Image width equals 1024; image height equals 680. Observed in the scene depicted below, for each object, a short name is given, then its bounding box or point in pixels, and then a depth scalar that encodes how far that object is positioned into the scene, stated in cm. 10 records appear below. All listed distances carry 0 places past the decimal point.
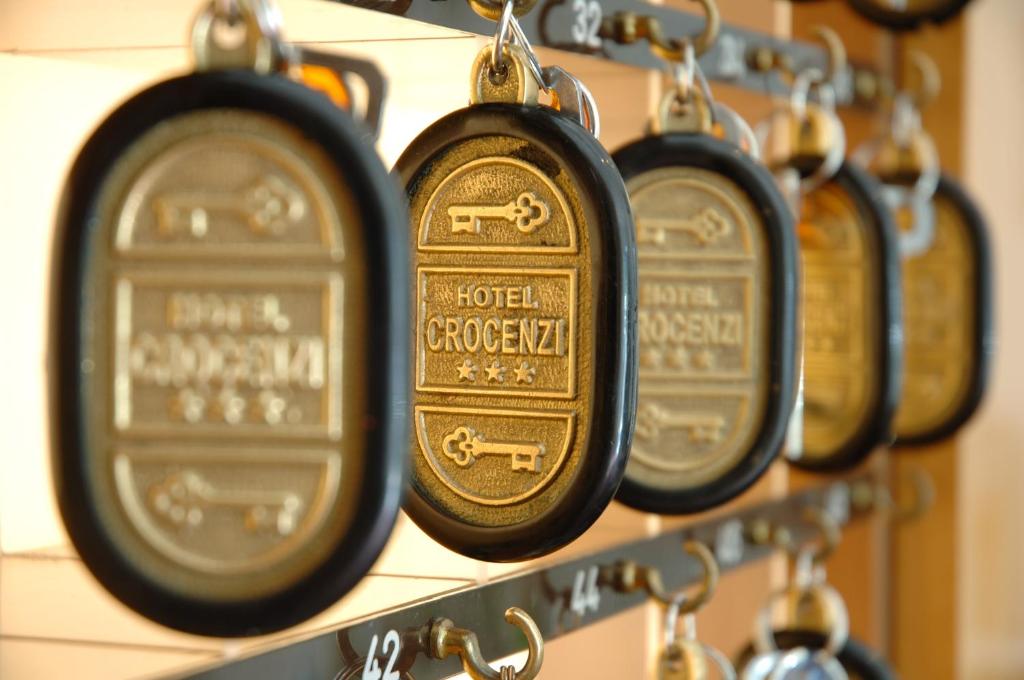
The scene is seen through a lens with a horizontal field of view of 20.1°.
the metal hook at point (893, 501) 93
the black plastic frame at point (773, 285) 62
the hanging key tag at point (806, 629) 77
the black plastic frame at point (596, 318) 54
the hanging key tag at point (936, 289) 85
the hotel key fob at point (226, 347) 48
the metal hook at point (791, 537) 79
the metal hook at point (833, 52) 82
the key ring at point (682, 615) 69
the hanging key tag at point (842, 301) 75
